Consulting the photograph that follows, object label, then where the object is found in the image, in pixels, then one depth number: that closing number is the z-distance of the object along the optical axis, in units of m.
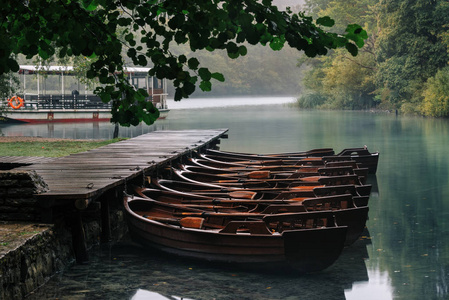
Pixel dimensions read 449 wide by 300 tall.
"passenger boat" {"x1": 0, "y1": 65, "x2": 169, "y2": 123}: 48.41
